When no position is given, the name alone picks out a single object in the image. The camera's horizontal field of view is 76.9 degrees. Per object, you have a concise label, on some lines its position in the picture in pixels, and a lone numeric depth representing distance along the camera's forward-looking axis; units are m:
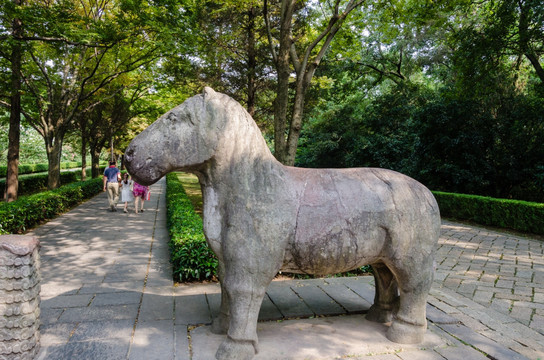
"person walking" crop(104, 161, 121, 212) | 12.21
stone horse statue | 2.86
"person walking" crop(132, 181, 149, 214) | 12.12
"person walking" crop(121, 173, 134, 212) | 12.01
